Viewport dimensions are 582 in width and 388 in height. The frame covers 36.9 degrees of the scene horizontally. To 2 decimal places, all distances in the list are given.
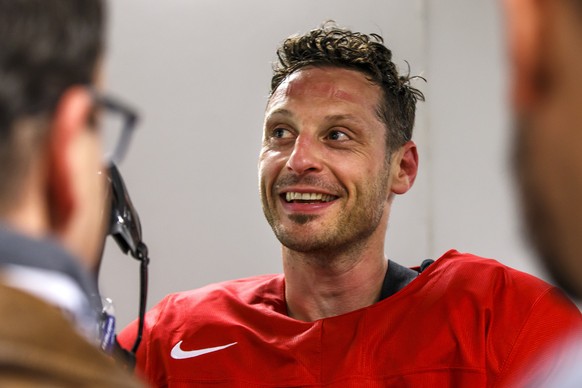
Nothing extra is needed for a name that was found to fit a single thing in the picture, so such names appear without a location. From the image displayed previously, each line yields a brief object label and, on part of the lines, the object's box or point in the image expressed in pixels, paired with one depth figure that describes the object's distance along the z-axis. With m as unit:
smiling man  1.68
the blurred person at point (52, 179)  0.55
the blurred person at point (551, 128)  0.54
